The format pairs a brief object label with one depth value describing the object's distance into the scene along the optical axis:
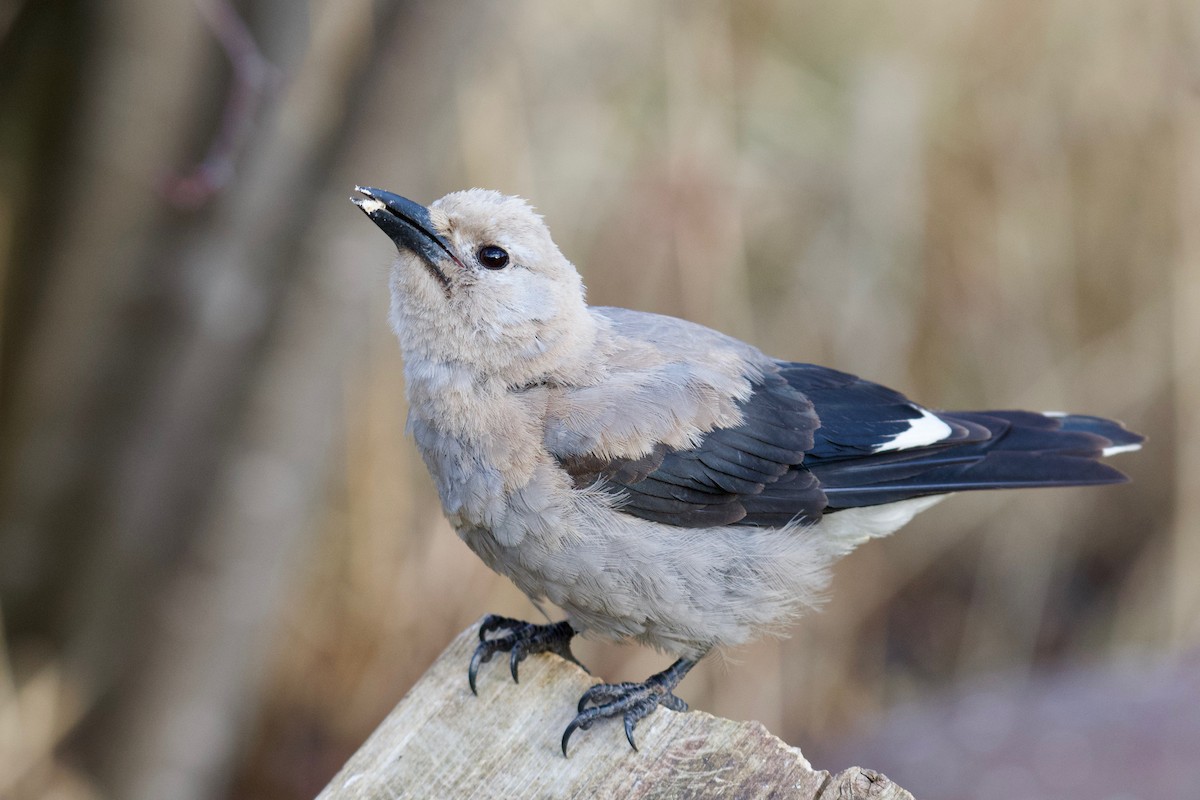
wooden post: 4.28
